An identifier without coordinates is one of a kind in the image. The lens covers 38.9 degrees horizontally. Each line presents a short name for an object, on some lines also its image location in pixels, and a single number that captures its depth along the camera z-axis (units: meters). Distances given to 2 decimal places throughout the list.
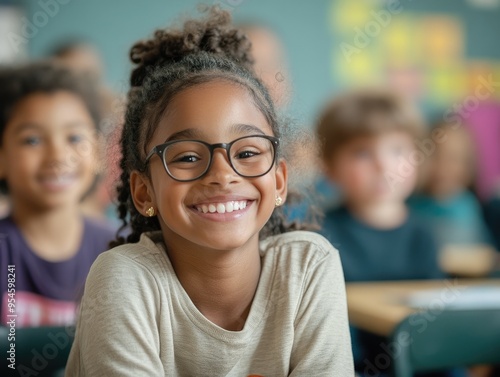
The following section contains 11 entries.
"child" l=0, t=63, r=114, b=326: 1.78
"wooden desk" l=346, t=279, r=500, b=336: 1.84
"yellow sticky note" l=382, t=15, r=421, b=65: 5.95
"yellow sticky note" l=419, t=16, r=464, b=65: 6.02
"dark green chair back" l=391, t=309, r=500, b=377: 1.55
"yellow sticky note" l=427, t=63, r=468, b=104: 6.05
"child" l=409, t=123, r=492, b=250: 3.80
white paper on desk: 1.90
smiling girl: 1.04
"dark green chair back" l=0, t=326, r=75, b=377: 1.29
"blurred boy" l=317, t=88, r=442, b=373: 2.56
